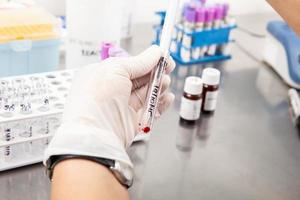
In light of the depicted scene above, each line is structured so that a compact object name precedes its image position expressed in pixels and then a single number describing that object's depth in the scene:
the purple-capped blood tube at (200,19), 1.32
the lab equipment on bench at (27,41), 1.06
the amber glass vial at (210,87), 1.10
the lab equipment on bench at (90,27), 1.10
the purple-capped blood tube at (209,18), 1.34
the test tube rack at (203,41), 1.35
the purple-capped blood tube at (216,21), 1.35
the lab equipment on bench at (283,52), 1.33
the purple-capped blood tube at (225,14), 1.38
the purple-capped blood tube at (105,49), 1.05
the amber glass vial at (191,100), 1.05
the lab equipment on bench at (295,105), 1.15
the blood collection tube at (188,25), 1.32
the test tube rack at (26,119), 0.85
